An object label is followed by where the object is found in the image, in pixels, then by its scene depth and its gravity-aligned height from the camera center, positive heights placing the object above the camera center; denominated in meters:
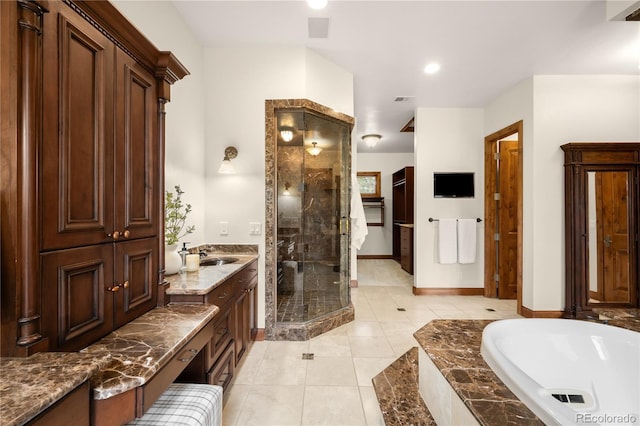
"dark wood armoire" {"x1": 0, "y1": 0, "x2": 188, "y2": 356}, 0.82 +0.15
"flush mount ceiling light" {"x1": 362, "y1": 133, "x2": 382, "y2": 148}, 5.83 +1.54
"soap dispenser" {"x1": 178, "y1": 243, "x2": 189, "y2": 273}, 2.14 -0.30
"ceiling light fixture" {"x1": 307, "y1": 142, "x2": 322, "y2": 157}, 3.06 +0.69
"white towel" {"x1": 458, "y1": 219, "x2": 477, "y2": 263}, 4.25 -0.42
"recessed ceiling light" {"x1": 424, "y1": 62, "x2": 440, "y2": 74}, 3.17 +1.63
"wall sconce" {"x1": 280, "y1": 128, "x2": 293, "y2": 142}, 2.92 +0.82
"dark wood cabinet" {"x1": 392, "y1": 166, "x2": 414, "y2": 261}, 6.28 +0.28
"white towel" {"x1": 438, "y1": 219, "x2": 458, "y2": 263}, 4.27 -0.43
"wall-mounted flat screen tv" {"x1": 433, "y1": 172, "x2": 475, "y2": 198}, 4.36 +0.42
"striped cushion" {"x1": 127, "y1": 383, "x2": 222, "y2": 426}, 1.03 -0.73
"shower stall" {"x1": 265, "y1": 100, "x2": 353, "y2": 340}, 2.82 -0.05
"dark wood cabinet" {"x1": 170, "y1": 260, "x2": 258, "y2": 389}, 1.57 -0.78
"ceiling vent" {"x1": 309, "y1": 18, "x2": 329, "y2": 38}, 2.43 +1.64
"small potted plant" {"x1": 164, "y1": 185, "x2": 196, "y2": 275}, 1.91 -0.08
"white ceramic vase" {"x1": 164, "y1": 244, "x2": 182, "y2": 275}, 1.88 -0.30
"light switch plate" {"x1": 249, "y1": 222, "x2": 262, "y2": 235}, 2.83 -0.13
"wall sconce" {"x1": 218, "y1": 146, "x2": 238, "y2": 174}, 2.71 +0.54
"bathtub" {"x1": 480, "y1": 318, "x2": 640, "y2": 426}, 1.51 -0.84
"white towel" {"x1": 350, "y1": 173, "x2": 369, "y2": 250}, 3.36 -0.07
